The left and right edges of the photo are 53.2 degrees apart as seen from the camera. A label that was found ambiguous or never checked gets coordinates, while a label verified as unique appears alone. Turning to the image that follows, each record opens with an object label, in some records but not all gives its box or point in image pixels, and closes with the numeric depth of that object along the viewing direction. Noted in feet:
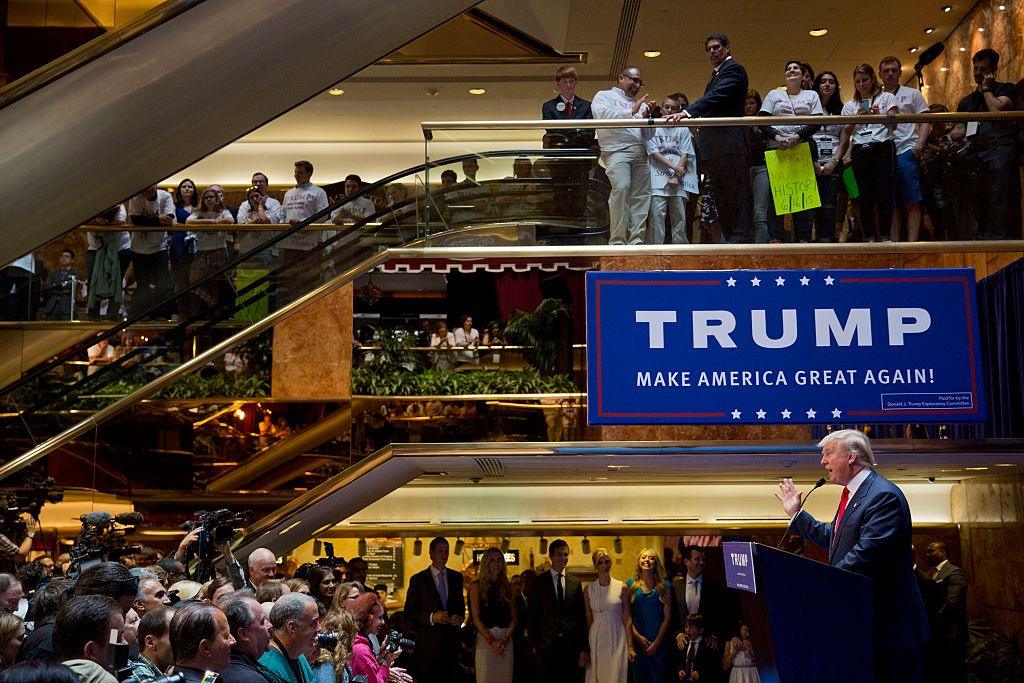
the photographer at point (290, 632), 12.96
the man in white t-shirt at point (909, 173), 28.35
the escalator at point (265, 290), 26.18
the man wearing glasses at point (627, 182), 28.25
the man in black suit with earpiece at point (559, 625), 34.42
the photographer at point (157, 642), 11.59
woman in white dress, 33.88
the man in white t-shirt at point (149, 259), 28.07
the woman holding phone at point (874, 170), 28.35
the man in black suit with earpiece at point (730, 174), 28.22
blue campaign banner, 27.09
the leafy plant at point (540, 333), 28.91
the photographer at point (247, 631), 11.50
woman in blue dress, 33.65
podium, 11.30
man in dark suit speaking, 12.39
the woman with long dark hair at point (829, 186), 28.22
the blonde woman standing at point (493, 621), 33.86
